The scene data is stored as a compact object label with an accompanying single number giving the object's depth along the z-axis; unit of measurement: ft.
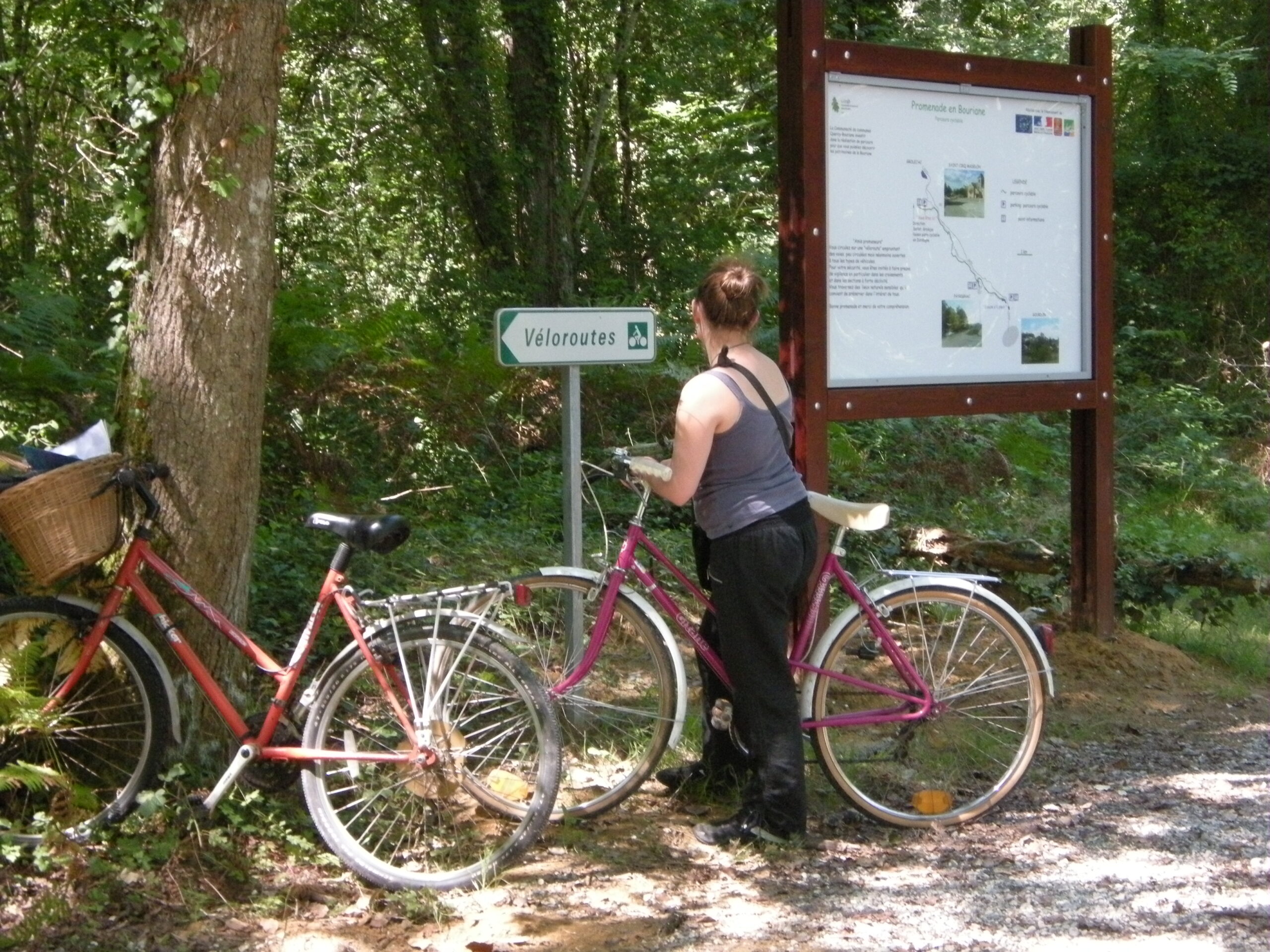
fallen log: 26.12
